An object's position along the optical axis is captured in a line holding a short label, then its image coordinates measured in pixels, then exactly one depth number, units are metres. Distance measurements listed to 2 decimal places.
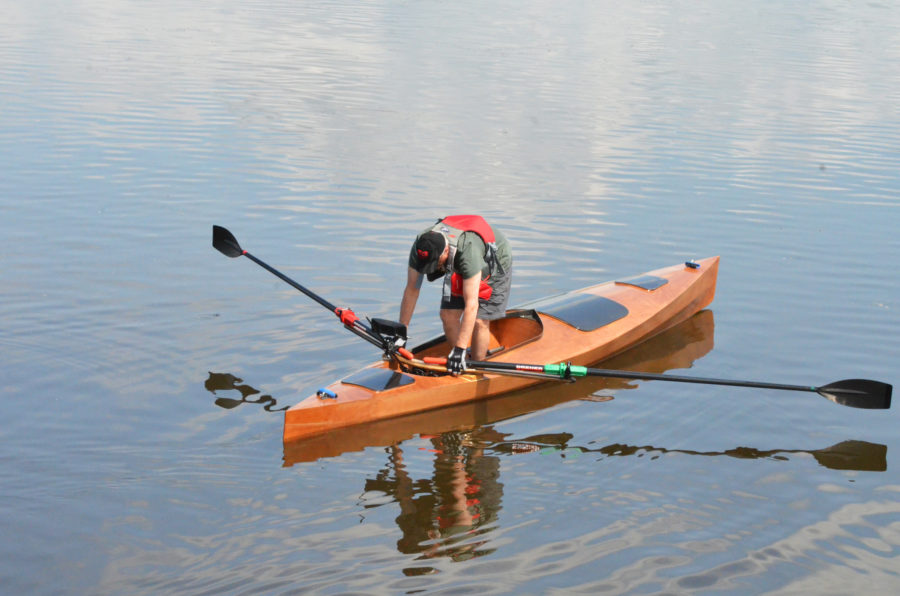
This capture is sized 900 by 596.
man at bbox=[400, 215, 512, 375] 16.75
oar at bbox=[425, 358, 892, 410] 16.55
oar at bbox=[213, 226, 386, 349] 17.27
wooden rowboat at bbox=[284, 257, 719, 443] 16.30
